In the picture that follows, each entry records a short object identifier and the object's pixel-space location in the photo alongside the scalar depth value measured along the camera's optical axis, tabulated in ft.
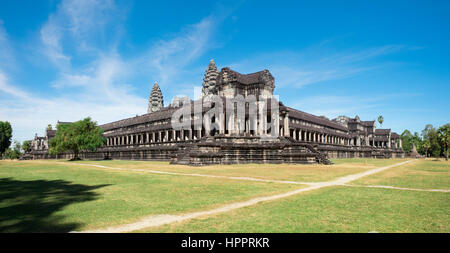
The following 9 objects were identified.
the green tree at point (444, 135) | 170.36
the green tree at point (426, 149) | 239.09
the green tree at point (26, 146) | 319.49
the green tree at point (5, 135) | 253.65
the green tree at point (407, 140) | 352.05
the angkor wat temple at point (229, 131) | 111.34
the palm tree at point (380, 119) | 403.73
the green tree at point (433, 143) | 284.98
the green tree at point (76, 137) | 158.51
